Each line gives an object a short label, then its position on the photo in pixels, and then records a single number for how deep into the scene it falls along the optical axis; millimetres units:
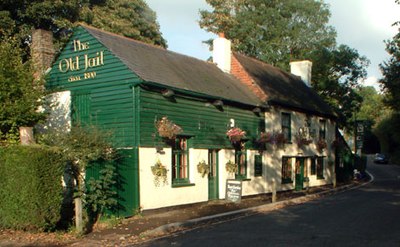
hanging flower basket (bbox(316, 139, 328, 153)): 26875
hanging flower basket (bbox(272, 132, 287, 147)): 20988
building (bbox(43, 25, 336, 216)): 14391
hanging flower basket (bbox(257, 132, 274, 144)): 20078
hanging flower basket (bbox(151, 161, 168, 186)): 14297
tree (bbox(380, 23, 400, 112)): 29375
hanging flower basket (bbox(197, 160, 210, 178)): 16375
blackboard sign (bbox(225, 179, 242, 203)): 16484
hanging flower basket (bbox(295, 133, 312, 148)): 24328
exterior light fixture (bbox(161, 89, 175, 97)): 15148
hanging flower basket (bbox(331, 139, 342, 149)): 29531
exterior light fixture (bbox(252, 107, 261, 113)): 20547
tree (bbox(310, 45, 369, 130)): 36625
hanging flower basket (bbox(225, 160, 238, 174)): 18203
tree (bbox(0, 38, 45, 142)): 13195
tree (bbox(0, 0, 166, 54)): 25906
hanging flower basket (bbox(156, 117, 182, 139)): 14461
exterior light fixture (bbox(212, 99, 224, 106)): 17688
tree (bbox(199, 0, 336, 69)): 39625
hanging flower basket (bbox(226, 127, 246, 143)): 18078
